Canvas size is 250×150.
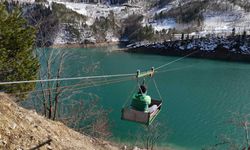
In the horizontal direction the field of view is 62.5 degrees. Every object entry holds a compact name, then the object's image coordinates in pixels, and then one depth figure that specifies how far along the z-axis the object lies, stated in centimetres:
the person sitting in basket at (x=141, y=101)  606
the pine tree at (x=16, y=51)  1035
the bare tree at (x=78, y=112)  1179
